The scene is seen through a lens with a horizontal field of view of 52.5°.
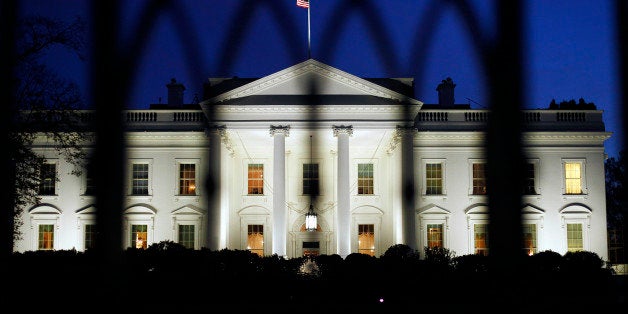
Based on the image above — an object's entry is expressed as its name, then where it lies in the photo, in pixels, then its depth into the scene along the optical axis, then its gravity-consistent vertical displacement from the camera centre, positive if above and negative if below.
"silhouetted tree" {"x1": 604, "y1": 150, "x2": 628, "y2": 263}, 37.36 +1.82
